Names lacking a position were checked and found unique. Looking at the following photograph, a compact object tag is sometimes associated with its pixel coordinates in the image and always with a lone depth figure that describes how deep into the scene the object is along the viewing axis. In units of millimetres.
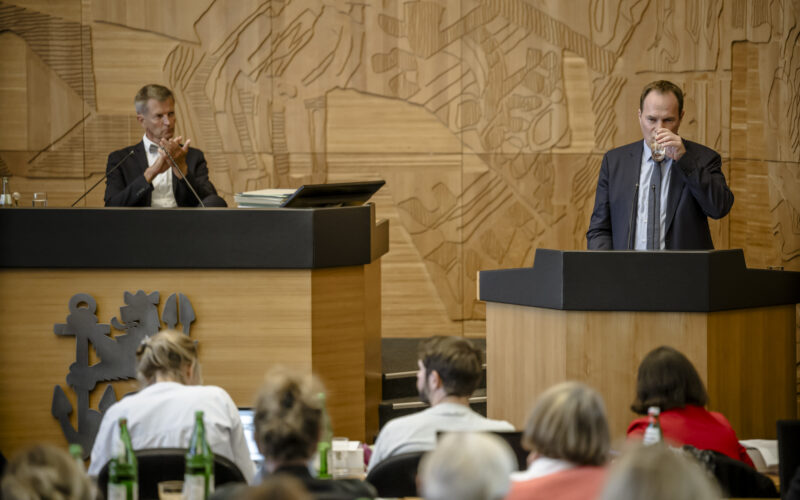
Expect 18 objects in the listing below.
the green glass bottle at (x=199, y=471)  5449
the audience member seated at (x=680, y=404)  6426
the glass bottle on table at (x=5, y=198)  9727
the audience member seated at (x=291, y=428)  4930
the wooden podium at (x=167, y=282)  9023
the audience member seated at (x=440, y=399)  6309
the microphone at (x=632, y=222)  8883
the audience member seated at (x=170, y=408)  6609
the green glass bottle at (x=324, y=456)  6297
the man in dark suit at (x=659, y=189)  9016
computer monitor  9172
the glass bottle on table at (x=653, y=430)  5852
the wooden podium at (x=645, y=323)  8242
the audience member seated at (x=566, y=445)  4785
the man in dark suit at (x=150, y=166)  9812
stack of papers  9227
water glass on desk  9797
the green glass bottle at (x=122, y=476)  5418
